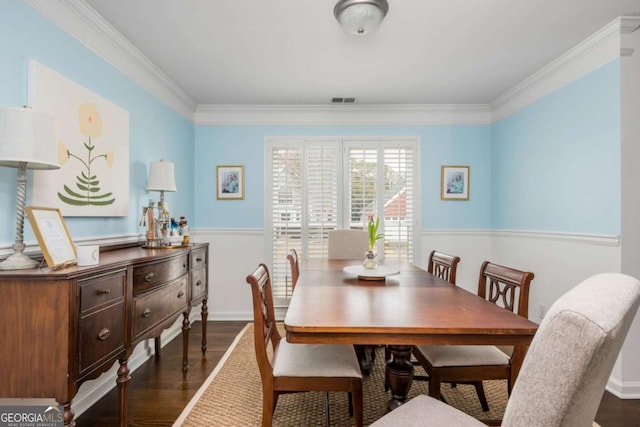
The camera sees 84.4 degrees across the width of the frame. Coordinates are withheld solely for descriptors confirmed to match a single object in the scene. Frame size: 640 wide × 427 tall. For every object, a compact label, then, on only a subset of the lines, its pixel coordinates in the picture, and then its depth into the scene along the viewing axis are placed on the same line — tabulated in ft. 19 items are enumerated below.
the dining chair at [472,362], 5.49
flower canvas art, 6.25
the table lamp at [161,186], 8.86
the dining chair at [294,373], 5.05
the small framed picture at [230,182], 13.58
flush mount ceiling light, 6.55
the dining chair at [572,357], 2.11
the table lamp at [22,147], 4.60
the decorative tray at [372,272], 6.84
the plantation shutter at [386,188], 13.58
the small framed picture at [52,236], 4.80
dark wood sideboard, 4.36
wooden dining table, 4.13
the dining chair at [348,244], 11.30
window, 13.60
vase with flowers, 7.15
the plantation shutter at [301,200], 13.61
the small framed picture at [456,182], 13.58
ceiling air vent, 12.65
